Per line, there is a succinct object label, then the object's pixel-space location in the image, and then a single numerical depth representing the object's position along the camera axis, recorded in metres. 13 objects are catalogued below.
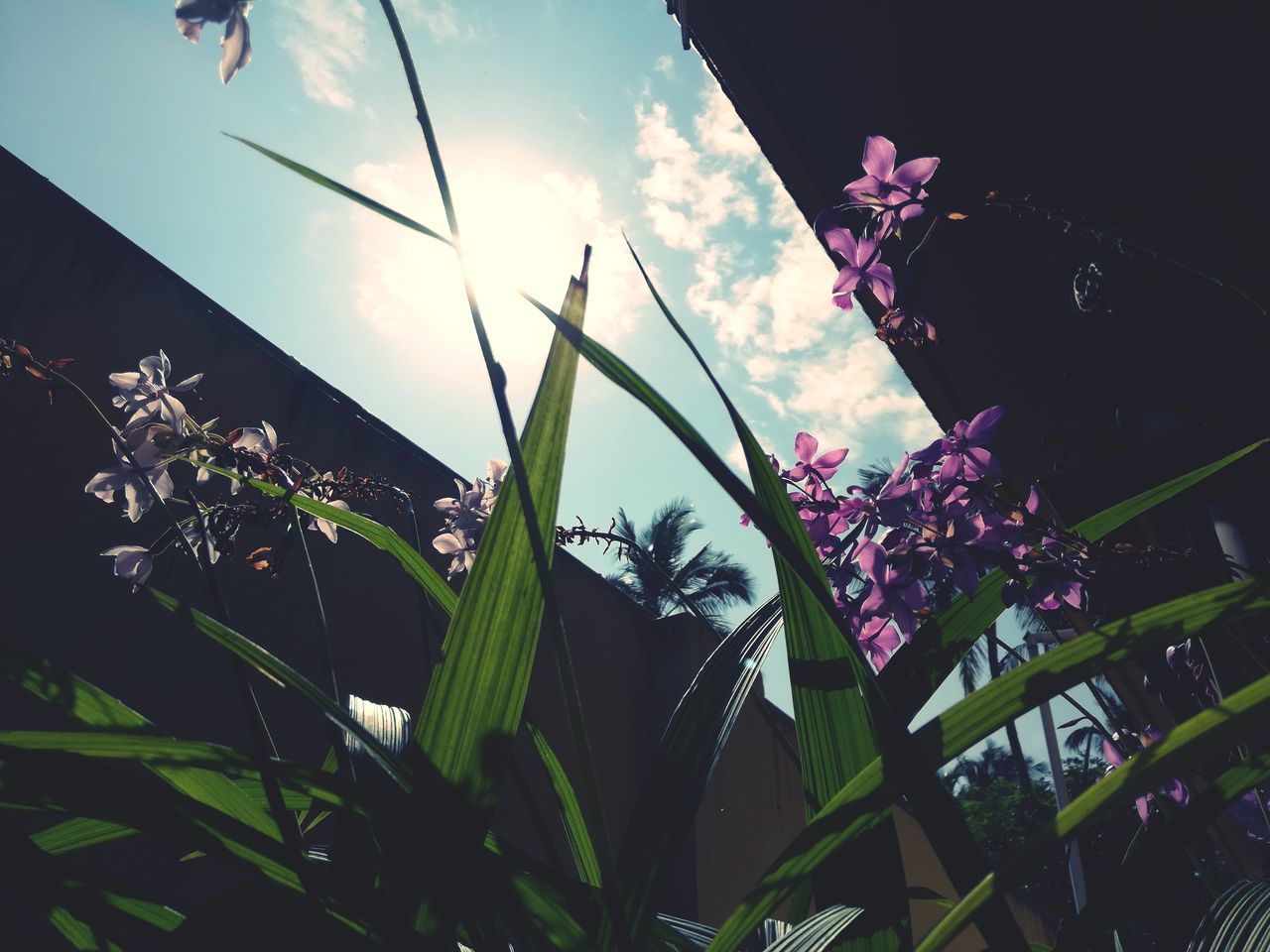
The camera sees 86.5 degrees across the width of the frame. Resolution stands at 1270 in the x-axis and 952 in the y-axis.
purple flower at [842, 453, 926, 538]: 0.66
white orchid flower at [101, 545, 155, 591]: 0.72
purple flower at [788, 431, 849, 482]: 0.77
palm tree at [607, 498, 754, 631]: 13.77
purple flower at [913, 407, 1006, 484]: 0.65
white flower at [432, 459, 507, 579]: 0.92
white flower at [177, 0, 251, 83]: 0.35
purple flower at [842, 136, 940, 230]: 0.70
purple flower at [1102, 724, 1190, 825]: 0.81
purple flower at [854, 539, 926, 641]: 0.64
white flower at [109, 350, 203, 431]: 0.70
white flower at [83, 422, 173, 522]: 0.68
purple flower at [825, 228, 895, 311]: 0.74
